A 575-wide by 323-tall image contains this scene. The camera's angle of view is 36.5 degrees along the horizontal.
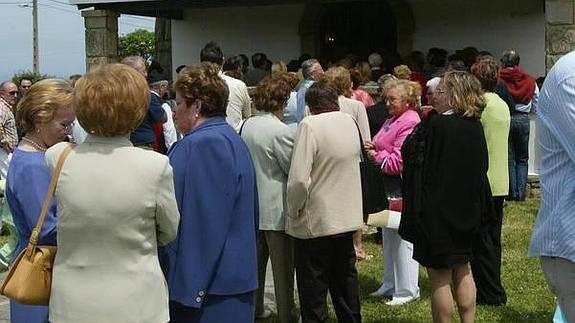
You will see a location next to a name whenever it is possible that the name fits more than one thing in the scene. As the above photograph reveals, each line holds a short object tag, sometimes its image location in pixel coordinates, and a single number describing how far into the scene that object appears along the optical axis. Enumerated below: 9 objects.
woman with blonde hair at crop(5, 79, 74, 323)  3.30
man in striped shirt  3.04
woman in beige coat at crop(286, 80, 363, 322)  5.16
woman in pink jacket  6.36
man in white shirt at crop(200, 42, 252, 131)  7.46
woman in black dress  4.72
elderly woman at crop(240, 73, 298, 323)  5.55
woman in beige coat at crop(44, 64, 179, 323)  3.00
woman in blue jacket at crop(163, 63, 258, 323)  3.52
